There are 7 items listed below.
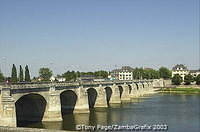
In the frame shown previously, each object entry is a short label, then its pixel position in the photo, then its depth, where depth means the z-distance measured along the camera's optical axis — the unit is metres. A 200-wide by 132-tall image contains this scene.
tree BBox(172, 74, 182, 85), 183.62
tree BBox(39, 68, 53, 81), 189.38
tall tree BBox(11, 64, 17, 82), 99.09
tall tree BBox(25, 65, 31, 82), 104.00
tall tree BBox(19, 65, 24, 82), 100.00
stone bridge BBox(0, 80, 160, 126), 48.73
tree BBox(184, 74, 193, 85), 180.06
